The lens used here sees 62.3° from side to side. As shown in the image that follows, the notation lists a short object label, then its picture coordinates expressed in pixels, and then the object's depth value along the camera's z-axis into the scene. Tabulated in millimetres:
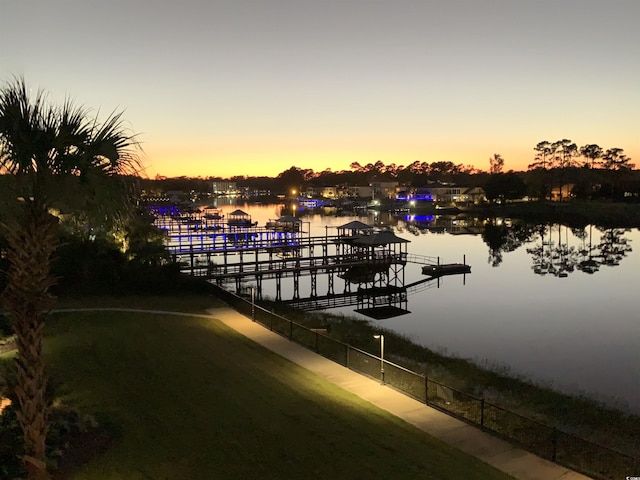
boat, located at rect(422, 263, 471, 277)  50062
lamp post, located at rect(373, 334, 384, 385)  15705
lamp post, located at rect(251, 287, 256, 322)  23500
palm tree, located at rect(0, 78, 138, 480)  6992
